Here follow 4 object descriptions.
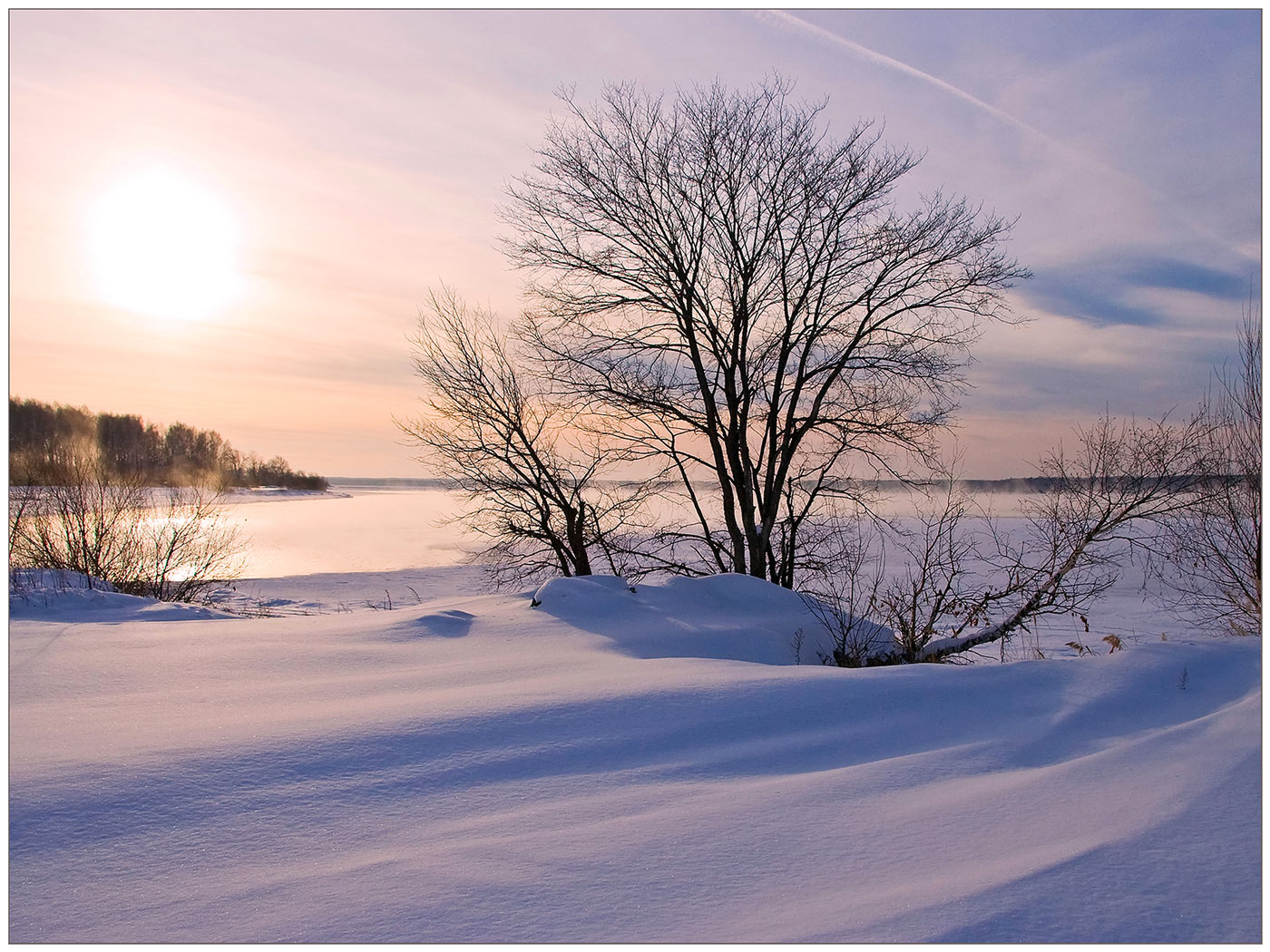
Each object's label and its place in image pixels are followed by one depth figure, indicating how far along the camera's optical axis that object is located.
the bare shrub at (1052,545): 8.65
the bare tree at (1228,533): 9.12
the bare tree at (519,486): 11.90
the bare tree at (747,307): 11.21
